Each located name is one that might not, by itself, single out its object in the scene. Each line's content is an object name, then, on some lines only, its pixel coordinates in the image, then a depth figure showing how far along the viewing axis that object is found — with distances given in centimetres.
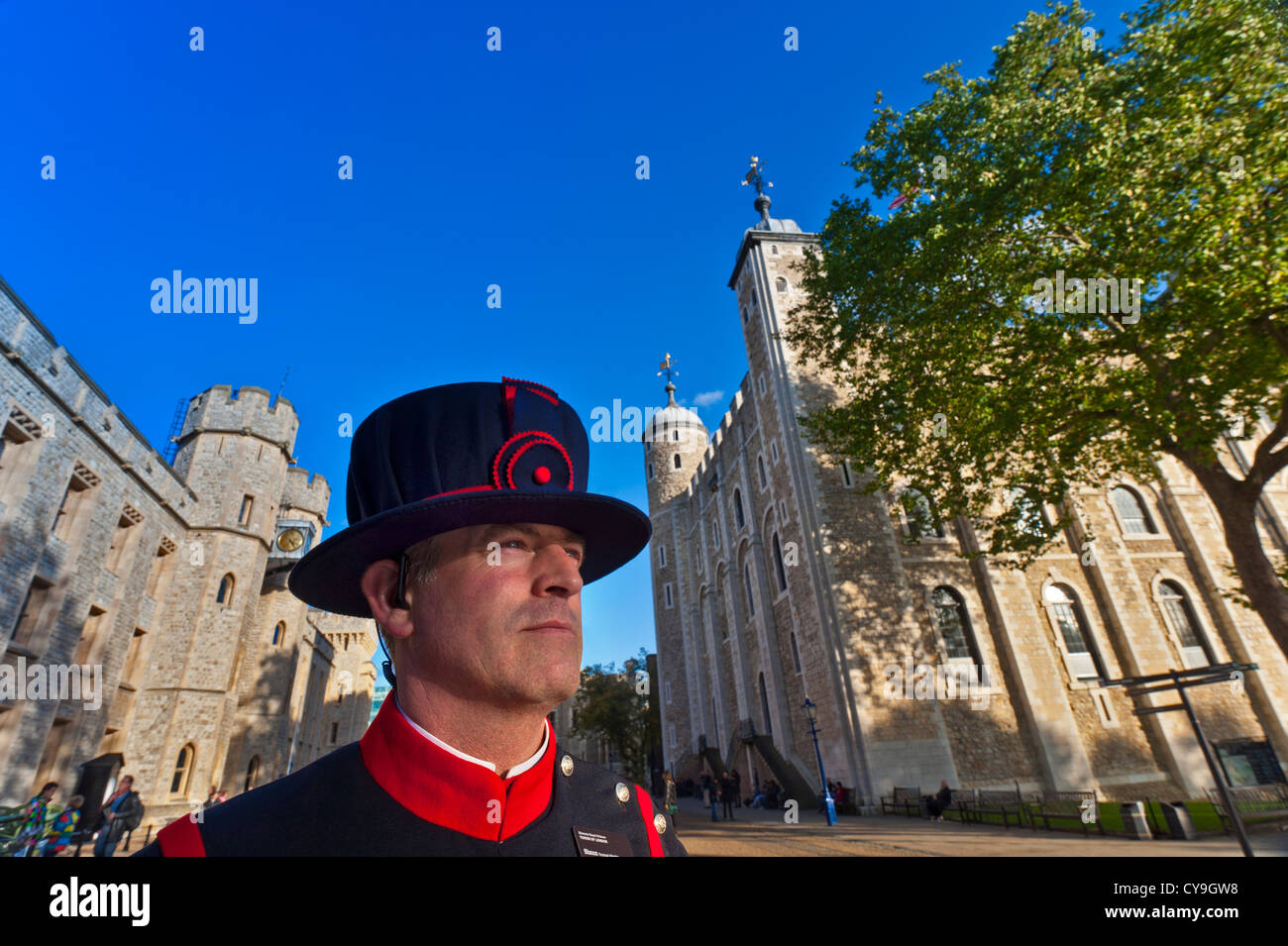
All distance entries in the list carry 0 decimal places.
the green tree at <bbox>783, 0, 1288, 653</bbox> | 996
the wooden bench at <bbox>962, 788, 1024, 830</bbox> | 1371
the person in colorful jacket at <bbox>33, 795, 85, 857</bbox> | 1082
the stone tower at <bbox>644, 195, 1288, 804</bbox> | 1828
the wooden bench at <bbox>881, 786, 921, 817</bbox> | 1622
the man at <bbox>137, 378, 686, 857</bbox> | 156
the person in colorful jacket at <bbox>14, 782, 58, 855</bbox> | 1025
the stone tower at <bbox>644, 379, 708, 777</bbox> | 3666
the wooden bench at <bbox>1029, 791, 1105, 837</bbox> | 1283
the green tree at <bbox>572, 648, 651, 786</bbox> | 3722
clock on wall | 2922
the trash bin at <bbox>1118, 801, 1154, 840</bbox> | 1109
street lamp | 1517
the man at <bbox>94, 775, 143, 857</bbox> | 988
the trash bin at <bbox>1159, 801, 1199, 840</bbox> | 1095
